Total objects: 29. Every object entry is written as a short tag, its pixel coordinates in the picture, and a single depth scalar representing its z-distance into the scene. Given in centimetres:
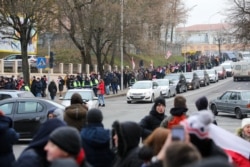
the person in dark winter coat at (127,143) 568
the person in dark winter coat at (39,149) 534
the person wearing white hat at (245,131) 794
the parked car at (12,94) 2181
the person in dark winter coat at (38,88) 3603
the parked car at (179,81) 4772
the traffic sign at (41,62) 3505
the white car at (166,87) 4210
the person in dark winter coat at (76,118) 770
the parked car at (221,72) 6956
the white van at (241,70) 6469
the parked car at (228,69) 7456
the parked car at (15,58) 4600
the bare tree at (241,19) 5031
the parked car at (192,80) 5179
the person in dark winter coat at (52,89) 3696
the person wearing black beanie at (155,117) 880
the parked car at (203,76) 5700
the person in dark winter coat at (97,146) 684
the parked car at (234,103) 2683
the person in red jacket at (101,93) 3447
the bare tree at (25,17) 3538
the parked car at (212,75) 6302
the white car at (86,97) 2595
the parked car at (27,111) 1719
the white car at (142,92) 3844
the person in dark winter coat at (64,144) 447
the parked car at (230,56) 9862
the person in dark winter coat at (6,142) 706
